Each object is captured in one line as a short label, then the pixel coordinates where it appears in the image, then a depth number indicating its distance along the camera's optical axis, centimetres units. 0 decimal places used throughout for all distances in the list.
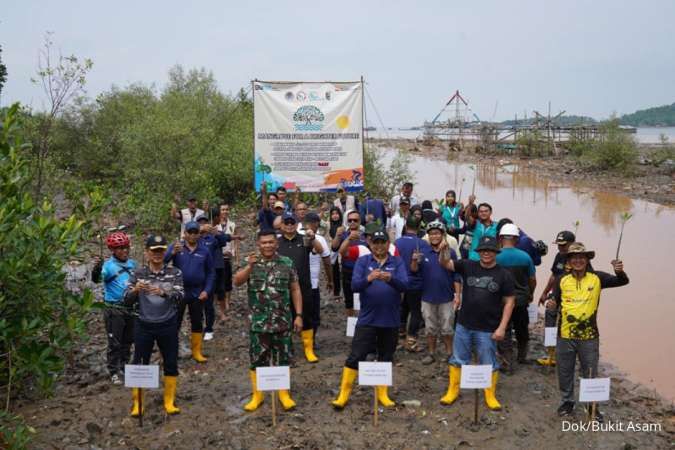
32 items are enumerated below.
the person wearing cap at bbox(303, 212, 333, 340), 707
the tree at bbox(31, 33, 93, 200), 724
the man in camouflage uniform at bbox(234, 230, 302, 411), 550
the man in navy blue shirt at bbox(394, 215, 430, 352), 674
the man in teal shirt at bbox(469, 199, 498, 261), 746
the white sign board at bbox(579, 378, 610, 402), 510
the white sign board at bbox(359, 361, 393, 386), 531
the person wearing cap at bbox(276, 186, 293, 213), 955
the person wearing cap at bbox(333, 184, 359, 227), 973
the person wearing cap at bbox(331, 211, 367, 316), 692
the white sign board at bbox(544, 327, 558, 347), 627
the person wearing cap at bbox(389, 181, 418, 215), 956
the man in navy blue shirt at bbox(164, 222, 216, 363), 647
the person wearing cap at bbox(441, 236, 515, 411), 544
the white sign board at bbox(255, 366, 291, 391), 529
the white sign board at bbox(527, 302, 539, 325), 692
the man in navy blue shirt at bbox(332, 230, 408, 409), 546
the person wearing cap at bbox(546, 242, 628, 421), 524
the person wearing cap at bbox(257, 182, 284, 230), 884
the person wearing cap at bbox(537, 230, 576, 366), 641
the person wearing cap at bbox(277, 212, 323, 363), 657
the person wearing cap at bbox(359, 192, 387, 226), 946
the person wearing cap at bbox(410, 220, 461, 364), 653
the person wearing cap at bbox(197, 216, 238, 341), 722
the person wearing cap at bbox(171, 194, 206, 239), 903
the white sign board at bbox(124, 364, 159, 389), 516
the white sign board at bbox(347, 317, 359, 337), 638
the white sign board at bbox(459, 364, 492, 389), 525
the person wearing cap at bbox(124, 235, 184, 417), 529
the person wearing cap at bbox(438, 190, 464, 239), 911
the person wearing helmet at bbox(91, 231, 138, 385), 589
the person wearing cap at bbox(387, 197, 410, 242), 898
